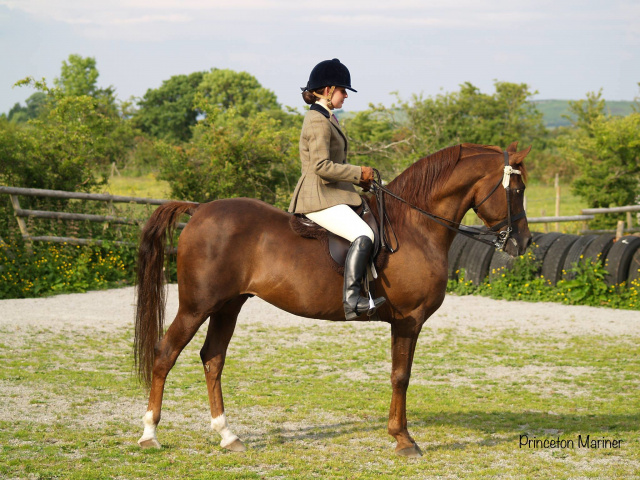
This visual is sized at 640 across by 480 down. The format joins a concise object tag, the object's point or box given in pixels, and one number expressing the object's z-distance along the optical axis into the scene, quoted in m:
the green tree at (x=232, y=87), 60.74
